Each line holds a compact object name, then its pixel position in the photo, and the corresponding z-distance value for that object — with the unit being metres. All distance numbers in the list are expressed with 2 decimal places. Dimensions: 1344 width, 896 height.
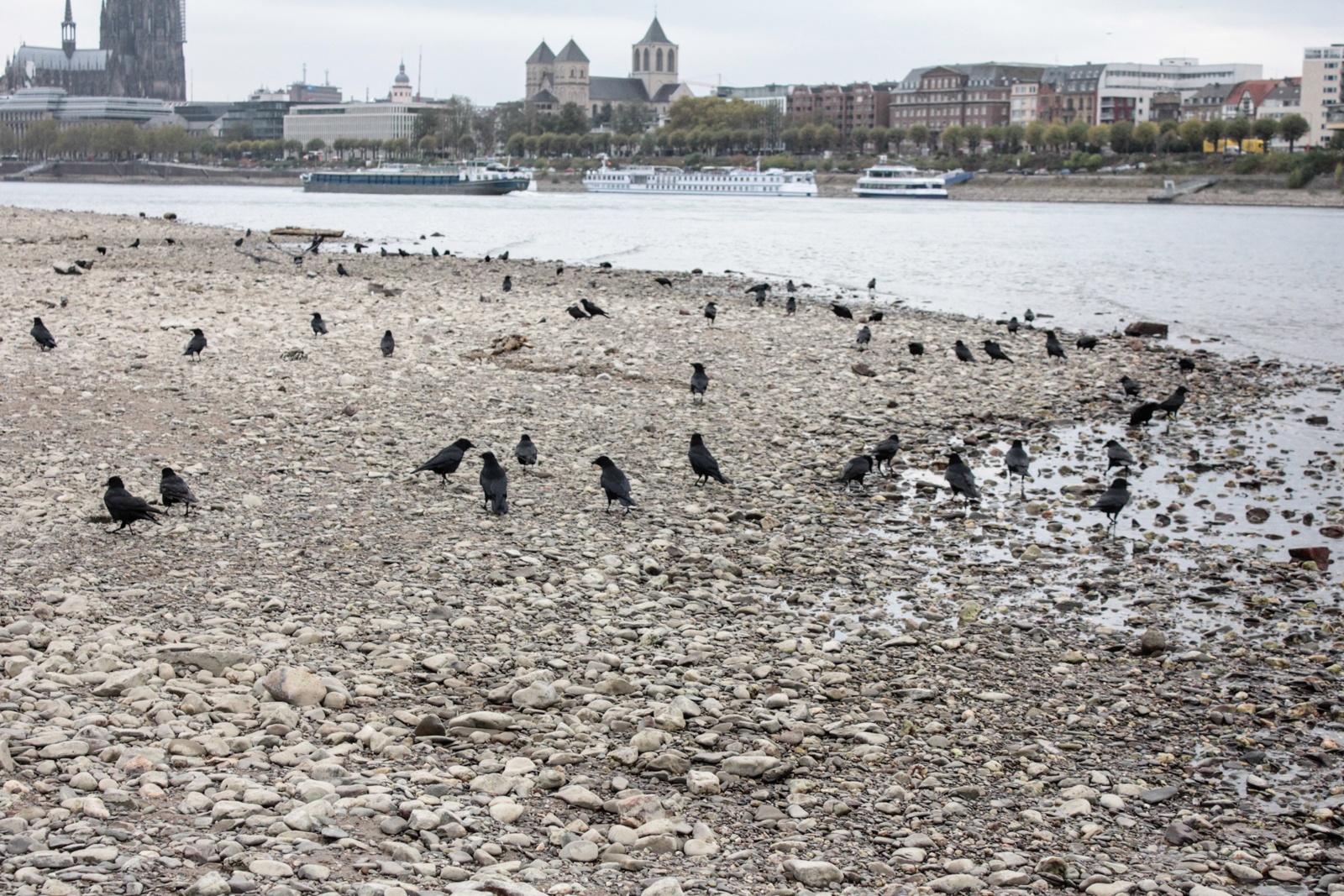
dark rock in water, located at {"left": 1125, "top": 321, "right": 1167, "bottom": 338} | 22.47
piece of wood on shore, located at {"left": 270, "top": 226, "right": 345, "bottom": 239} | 40.84
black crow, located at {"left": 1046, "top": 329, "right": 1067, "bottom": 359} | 17.72
